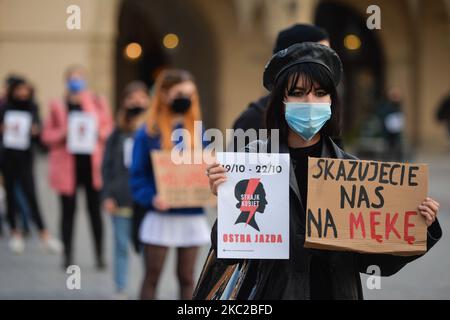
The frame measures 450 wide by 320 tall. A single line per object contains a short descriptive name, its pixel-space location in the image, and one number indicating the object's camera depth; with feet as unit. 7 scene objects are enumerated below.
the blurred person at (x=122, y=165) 49.90
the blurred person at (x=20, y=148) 65.98
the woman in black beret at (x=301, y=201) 20.15
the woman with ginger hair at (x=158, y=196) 38.91
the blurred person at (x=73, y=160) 57.82
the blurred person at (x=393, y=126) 133.59
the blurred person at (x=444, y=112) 146.92
